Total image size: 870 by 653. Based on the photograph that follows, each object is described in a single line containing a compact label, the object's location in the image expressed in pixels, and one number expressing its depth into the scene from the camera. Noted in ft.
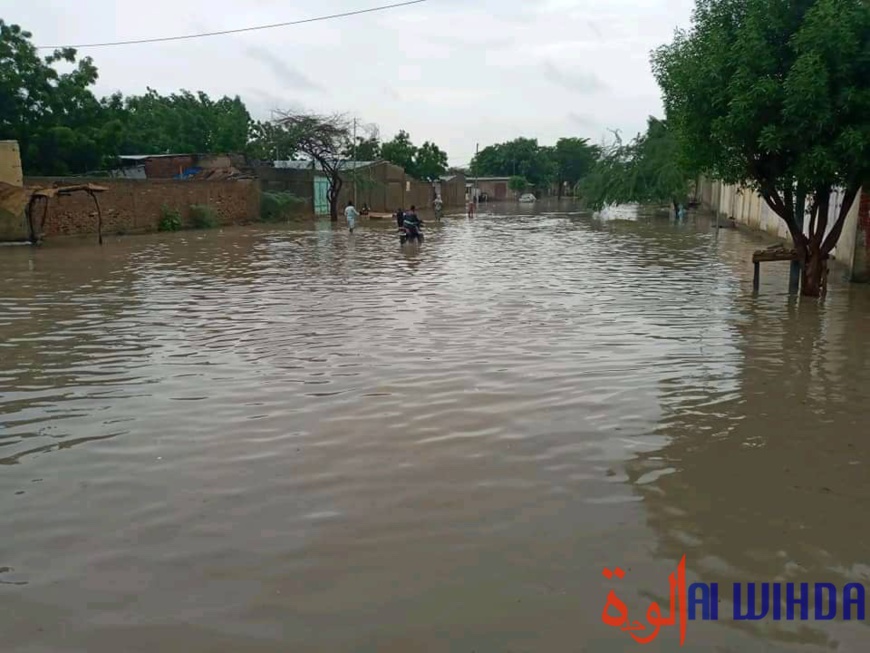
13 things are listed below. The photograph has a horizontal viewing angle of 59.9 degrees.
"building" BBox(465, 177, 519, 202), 313.32
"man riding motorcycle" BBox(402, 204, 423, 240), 80.12
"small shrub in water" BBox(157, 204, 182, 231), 103.71
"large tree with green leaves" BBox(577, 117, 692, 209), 126.31
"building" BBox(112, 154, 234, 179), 144.46
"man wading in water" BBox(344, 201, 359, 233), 102.42
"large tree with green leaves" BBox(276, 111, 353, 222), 136.77
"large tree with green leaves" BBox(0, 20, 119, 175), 107.14
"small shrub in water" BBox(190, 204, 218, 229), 110.83
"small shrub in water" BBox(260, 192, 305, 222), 133.39
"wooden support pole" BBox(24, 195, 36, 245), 76.07
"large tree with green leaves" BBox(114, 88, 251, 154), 173.27
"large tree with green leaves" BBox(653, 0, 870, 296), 33.19
